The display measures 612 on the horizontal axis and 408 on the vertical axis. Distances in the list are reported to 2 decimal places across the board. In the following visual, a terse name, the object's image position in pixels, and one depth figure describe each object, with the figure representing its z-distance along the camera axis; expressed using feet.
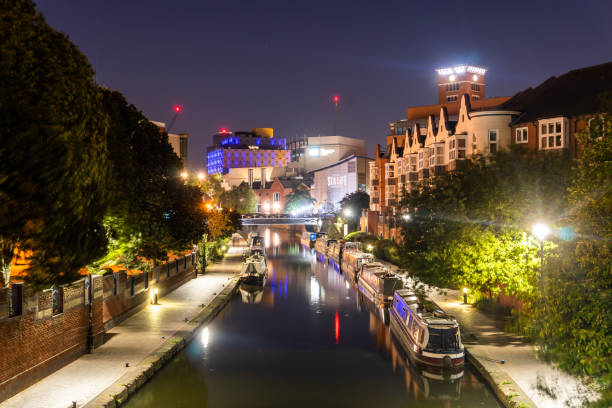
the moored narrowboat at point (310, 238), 345.43
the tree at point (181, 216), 128.47
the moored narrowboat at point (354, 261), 192.54
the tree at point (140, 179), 101.40
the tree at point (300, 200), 583.58
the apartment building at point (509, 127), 158.20
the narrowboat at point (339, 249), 237.61
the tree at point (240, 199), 504.43
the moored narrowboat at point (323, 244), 286.64
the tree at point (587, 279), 42.60
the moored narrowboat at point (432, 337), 83.71
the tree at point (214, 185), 406.13
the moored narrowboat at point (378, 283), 140.26
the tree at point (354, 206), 361.30
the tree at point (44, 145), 56.65
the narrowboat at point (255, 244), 234.58
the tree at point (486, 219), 90.79
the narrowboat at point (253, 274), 179.52
